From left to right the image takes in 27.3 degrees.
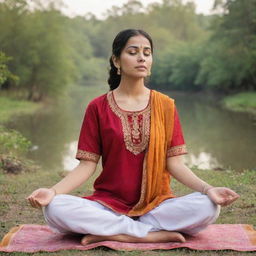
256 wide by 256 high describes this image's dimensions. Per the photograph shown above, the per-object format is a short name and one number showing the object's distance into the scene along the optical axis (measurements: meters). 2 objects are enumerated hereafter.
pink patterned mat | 3.55
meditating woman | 3.60
